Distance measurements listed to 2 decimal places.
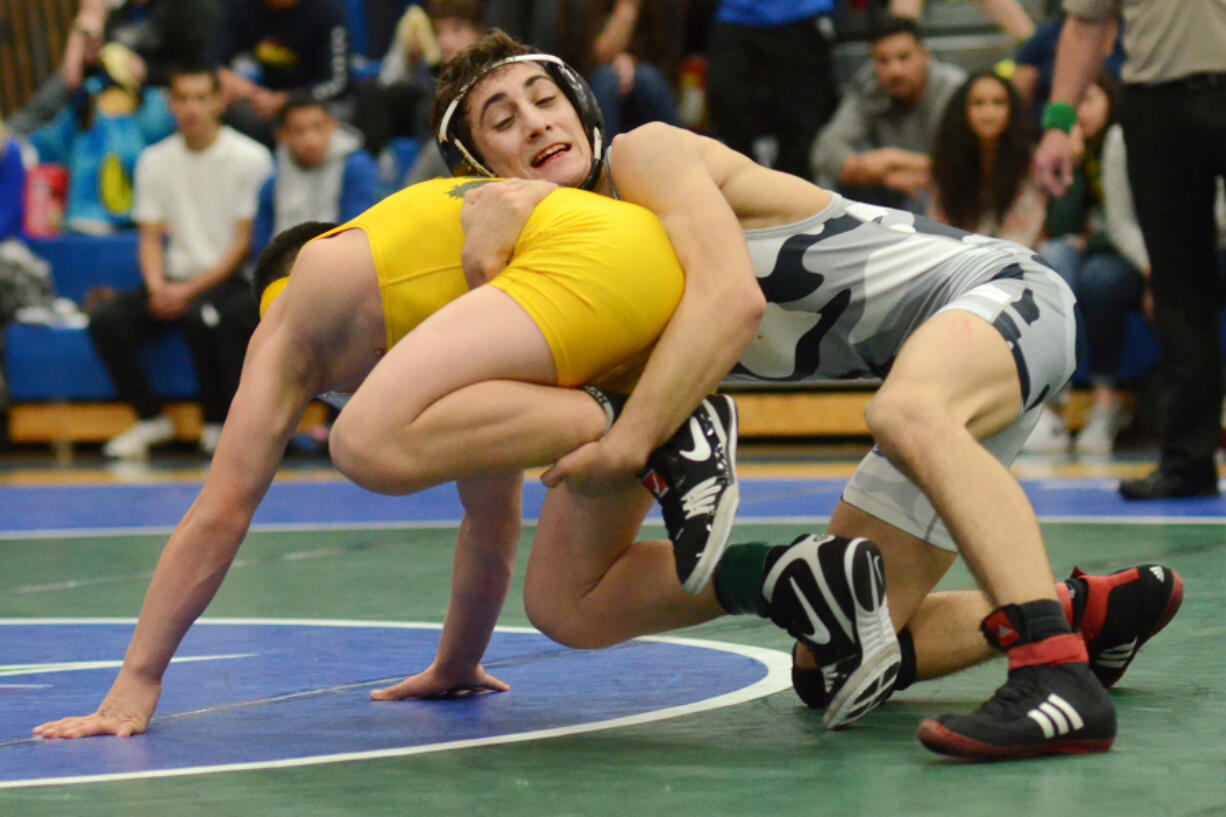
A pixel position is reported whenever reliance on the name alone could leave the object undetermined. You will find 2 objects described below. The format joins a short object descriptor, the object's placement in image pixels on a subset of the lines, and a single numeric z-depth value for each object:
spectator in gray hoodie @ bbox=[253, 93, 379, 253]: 14.78
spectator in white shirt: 15.07
